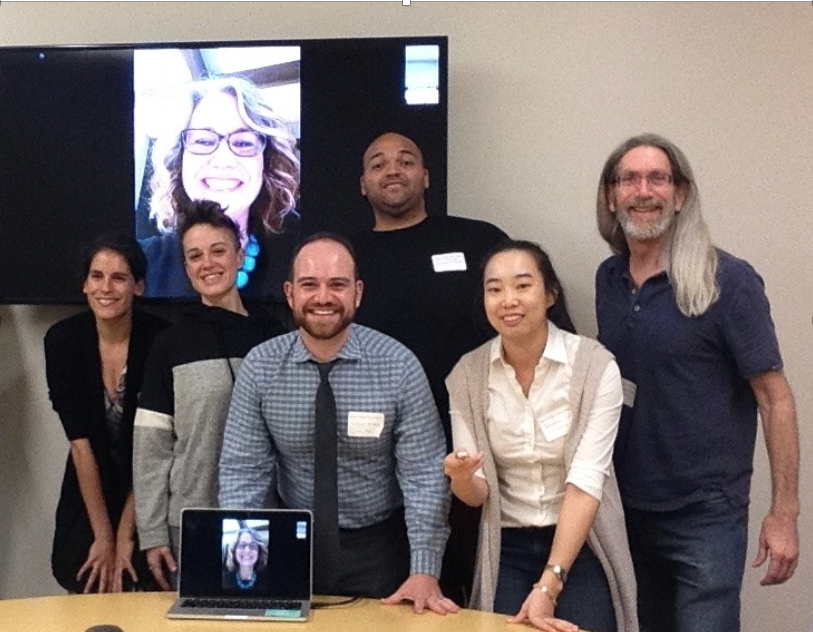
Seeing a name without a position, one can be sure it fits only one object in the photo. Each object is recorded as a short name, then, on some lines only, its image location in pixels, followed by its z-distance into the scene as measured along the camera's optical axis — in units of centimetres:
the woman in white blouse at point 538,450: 209
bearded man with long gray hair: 220
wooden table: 183
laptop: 193
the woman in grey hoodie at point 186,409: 233
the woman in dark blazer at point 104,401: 271
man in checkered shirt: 216
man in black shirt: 265
